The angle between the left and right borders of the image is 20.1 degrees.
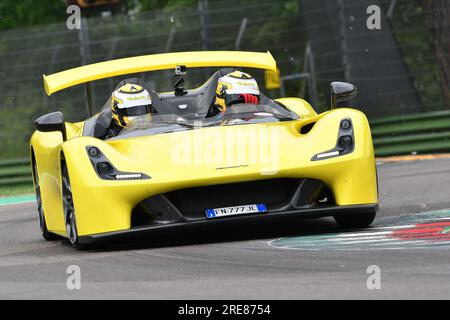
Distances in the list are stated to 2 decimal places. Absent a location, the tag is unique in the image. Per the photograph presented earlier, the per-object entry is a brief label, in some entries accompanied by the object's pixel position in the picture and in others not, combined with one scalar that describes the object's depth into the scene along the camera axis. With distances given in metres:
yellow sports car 8.44
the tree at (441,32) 18.83
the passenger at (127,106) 9.88
